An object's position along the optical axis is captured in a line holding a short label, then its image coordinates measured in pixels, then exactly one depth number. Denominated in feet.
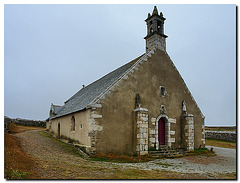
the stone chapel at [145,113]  41.92
